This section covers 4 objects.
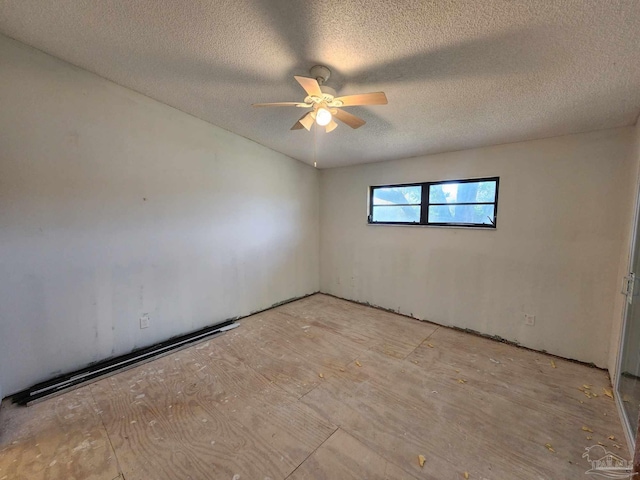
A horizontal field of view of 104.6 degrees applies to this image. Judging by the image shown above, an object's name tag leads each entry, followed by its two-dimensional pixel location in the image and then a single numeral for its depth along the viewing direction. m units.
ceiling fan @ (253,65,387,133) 1.62
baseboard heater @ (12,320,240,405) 1.94
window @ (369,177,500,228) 2.98
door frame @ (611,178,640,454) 1.76
